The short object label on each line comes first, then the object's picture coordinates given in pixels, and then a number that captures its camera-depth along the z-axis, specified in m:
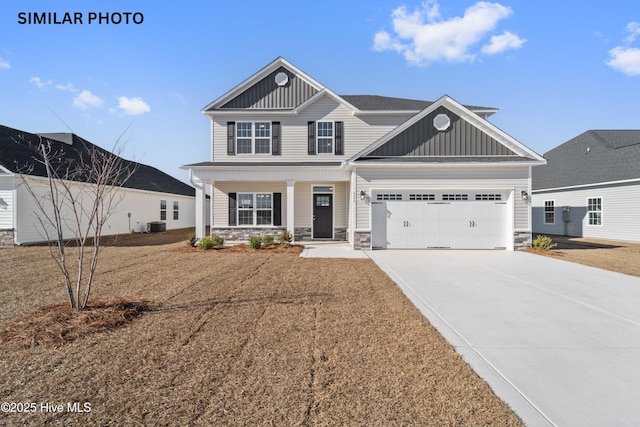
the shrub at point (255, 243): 12.30
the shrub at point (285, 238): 12.97
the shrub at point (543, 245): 11.90
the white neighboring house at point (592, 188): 15.98
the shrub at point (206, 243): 12.21
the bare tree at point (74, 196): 7.23
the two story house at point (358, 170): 12.37
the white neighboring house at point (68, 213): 13.43
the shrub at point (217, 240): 12.55
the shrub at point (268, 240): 12.71
